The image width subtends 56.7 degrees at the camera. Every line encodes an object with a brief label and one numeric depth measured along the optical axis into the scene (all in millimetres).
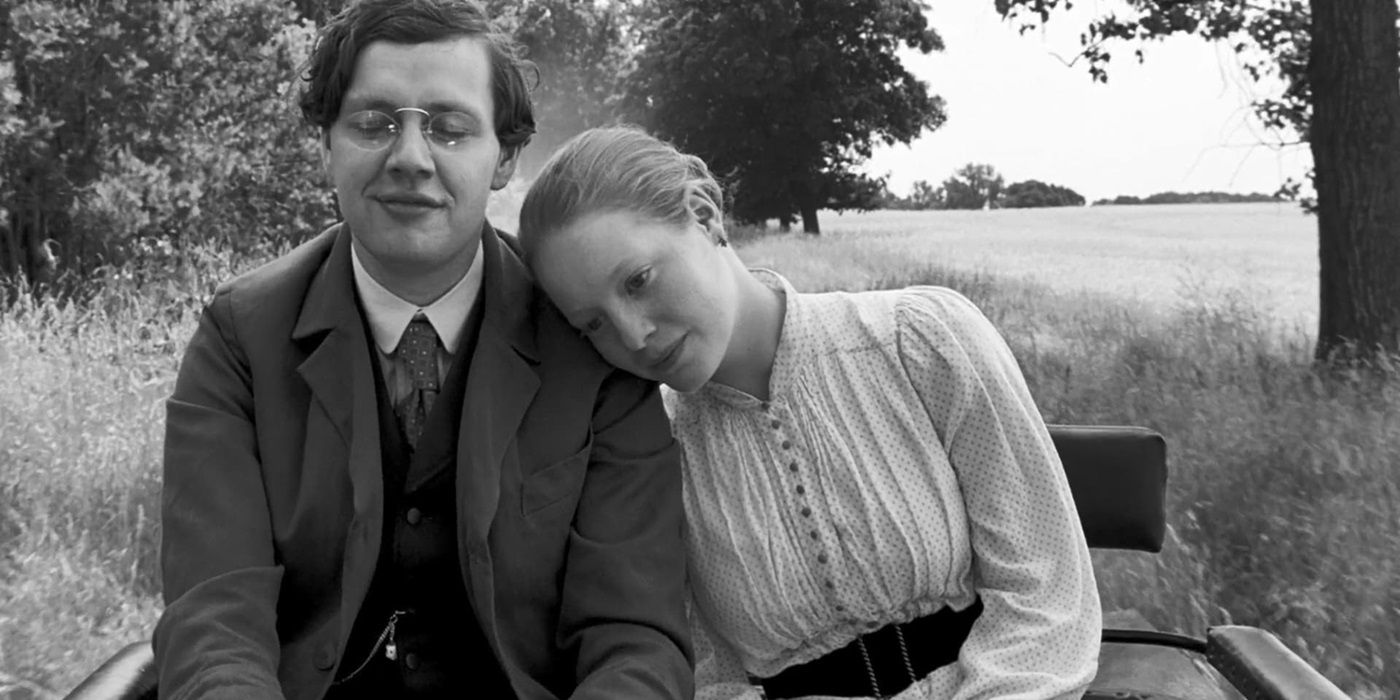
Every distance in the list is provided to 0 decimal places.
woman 2006
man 2053
